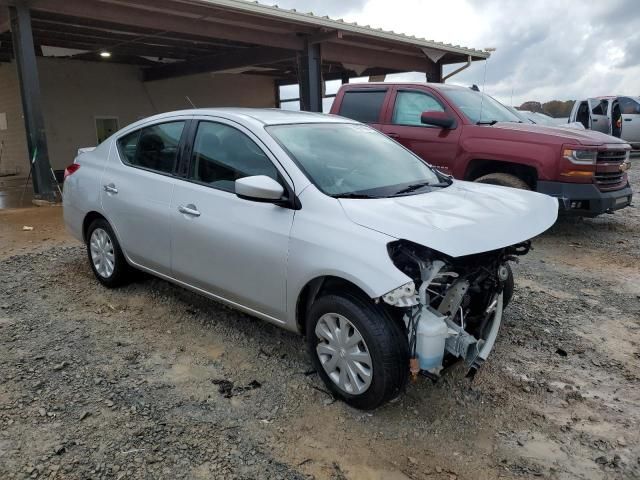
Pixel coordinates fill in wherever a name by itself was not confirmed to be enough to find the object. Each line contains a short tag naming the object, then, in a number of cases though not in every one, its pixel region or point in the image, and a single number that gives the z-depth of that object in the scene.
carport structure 9.14
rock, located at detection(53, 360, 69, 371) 3.49
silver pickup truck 16.00
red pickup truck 6.18
